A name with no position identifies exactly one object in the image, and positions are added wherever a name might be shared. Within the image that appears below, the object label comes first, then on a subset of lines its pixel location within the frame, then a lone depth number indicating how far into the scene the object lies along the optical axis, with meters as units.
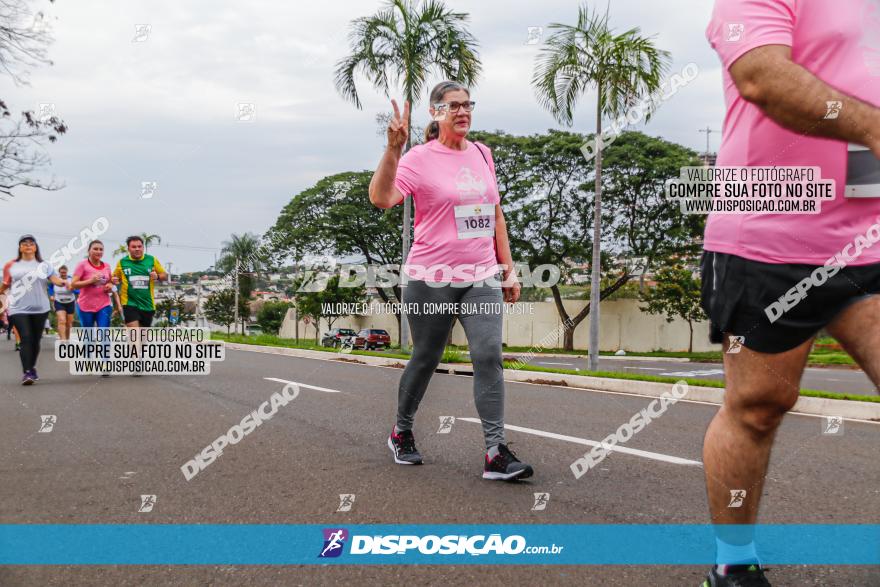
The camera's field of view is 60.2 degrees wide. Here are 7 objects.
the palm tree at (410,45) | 17.53
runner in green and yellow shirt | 9.90
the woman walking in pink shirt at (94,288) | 10.03
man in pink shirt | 1.59
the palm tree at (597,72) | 12.73
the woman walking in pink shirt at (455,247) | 3.84
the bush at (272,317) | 75.31
